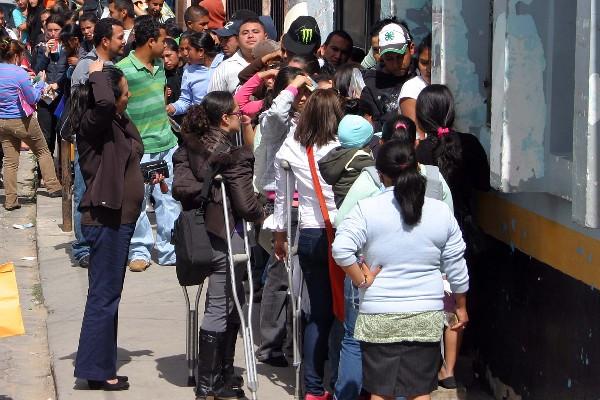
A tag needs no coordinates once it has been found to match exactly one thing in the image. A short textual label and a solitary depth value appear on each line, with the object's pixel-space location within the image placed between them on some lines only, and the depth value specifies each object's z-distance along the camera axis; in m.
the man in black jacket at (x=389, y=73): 15.23
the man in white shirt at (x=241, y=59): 18.33
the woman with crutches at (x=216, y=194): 12.93
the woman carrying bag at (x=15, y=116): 25.98
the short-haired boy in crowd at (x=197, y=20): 24.36
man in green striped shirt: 18.86
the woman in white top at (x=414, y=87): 14.49
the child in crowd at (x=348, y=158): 12.19
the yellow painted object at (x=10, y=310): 12.30
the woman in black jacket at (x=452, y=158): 13.10
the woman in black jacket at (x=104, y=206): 13.52
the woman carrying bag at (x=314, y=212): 12.73
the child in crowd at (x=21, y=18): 40.68
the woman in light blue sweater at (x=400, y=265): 10.54
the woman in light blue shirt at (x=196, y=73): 21.36
